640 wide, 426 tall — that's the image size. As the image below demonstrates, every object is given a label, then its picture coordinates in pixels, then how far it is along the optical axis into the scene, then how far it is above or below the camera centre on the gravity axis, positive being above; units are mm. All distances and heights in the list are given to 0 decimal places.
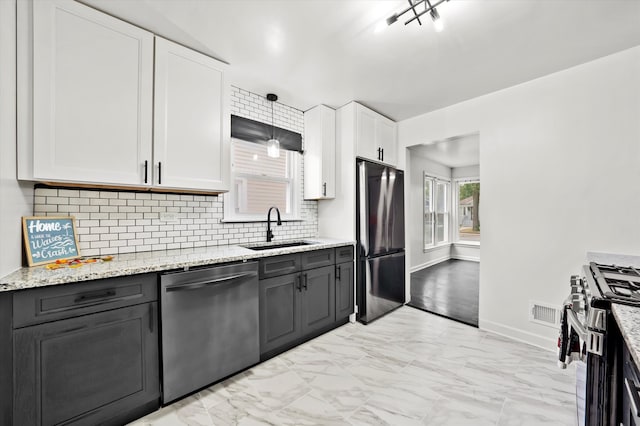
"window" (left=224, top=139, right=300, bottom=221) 2764 +358
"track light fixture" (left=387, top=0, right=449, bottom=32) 1555 +1264
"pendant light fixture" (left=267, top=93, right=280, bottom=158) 2654 +679
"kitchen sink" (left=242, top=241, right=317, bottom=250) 2679 -344
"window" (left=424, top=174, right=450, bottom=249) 6270 +47
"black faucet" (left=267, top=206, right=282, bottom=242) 2867 -127
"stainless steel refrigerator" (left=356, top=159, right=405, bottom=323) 3033 -339
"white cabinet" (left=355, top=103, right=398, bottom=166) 3150 +1008
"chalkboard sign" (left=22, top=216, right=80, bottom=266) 1566 -154
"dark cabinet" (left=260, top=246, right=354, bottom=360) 2232 -813
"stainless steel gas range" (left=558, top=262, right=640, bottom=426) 1006 -533
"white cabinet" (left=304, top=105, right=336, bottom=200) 3133 +745
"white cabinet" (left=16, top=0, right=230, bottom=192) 1491 +752
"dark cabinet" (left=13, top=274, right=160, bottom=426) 1246 -748
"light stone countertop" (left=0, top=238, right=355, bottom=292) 1270 -316
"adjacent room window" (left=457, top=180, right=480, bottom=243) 7406 +50
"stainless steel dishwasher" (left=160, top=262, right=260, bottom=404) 1672 -796
